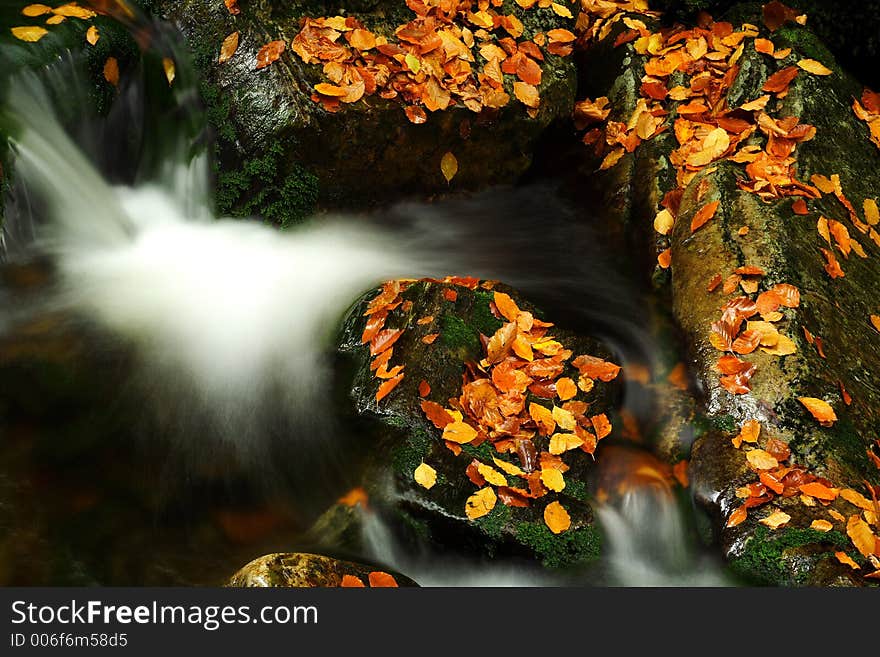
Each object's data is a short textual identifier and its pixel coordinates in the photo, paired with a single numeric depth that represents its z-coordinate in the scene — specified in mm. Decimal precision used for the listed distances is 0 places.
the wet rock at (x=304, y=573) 2912
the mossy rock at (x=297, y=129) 5133
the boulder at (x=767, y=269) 3652
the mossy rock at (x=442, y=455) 3688
